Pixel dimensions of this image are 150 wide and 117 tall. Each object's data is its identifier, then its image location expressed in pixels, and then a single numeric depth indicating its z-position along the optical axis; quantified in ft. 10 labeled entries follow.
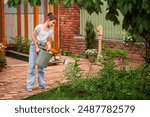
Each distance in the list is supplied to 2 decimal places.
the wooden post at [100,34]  48.86
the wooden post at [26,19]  57.36
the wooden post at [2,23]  51.84
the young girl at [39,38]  30.88
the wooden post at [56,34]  57.37
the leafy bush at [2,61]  41.78
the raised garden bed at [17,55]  51.05
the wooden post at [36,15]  56.83
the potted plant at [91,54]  49.78
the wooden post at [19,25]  57.72
